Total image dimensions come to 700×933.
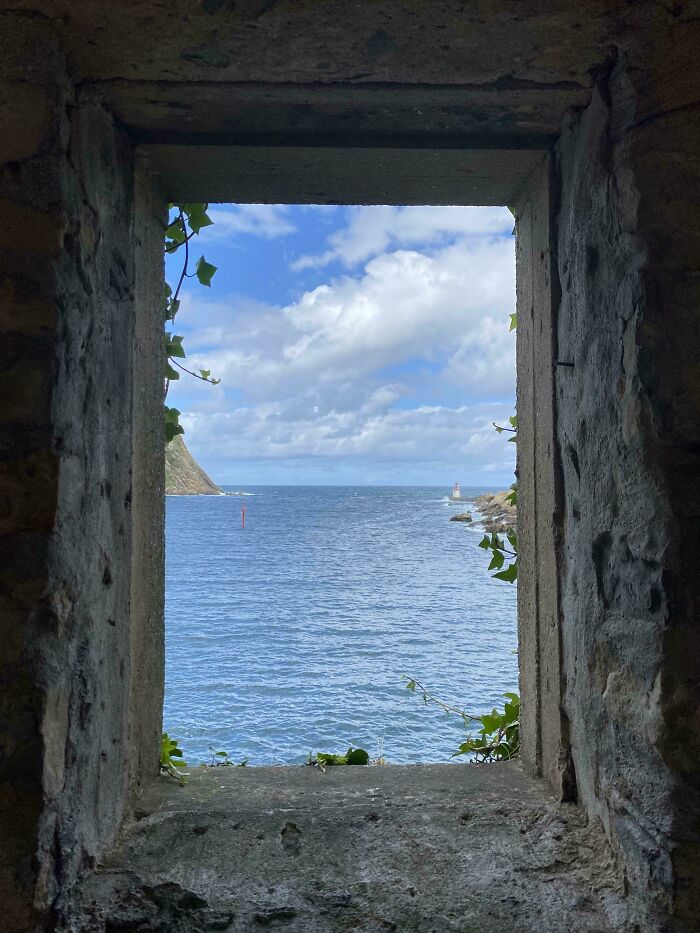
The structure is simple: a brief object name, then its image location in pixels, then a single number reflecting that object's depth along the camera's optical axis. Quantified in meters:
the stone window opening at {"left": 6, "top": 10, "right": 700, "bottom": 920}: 0.89
